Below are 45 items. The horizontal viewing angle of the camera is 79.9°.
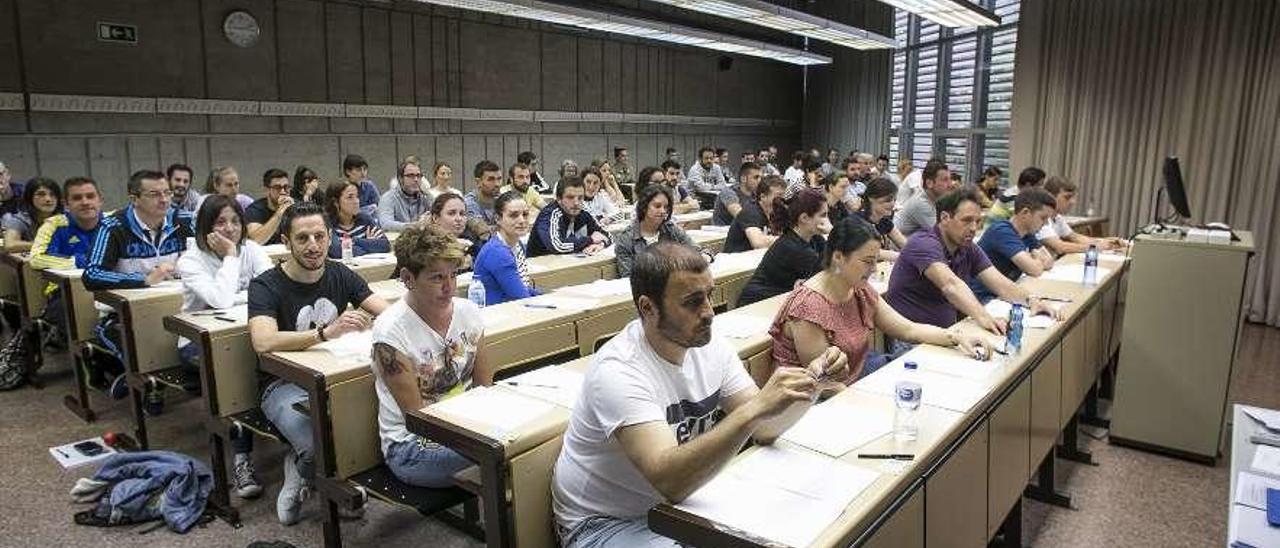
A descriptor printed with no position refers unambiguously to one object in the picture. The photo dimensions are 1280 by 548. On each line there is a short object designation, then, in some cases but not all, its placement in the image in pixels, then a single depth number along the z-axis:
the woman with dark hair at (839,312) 2.72
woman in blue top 3.99
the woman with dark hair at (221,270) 3.45
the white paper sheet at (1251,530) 1.71
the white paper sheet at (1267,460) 2.10
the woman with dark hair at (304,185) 7.05
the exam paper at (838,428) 1.96
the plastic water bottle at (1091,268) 4.38
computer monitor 4.73
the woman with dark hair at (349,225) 5.43
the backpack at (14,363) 4.75
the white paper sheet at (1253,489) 1.90
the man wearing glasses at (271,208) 5.97
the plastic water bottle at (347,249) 5.38
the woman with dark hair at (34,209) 5.58
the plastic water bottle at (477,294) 3.93
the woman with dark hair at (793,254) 3.91
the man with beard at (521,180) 7.38
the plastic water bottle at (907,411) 2.02
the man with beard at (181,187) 6.88
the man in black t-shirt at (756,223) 5.74
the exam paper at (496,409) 2.13
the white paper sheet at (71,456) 3.69
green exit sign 7.46
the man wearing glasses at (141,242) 4.11
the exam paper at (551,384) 2.39
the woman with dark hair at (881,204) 5.55
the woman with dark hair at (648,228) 4.70
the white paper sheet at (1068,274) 4.50
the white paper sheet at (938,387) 2.32
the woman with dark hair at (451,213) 4.93
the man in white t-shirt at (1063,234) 5.66
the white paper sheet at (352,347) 2.75
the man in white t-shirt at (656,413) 1.57
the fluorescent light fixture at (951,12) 7.12
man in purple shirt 3.39
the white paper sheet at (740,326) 3.14
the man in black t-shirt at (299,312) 2.89
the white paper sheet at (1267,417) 2.38
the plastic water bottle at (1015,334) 2.90
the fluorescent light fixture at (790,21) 7.06
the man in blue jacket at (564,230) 5.54
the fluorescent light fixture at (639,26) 7.20
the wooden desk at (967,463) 1.61
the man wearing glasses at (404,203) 6.79
